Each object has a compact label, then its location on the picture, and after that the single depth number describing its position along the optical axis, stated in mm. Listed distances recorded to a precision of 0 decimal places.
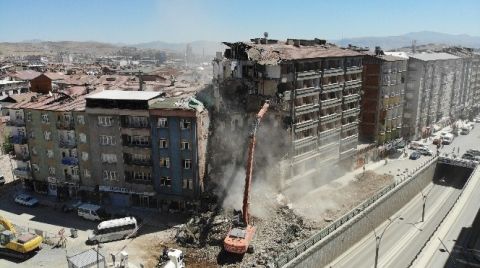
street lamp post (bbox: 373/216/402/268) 68788
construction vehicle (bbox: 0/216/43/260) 53125
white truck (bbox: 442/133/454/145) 111500
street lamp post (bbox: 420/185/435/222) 71438
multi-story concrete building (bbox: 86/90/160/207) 62938
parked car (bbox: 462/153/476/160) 96938
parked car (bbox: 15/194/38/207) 68500
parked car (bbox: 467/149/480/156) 99062
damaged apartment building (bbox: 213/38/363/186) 64688
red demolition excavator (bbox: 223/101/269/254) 50312
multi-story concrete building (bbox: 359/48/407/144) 90188
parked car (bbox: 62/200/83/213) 66250
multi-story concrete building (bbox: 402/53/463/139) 105875
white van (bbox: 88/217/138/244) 57062
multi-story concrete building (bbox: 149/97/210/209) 60438
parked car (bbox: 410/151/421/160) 95388
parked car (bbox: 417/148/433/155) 99062
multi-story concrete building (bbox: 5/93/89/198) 67188
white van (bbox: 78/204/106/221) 62781
